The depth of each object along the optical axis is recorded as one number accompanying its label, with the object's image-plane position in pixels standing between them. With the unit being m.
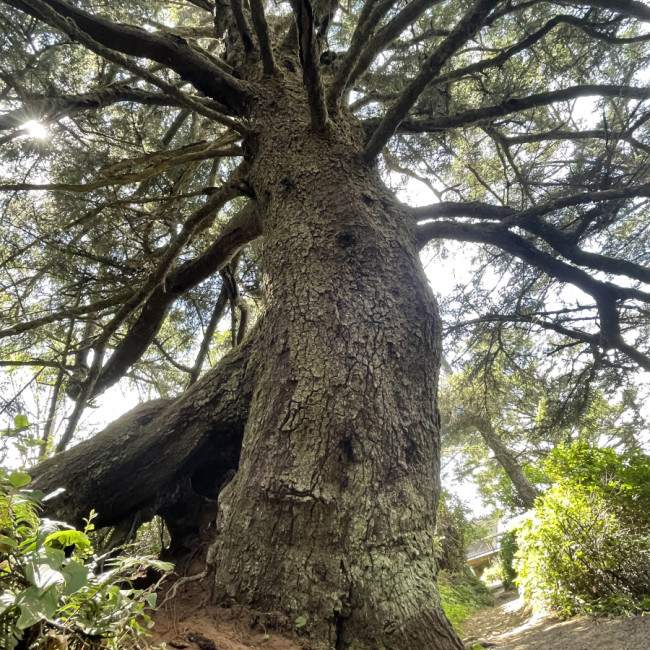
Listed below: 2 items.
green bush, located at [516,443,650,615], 3.64
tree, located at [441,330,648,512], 3.73
